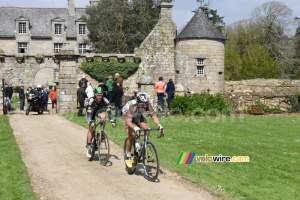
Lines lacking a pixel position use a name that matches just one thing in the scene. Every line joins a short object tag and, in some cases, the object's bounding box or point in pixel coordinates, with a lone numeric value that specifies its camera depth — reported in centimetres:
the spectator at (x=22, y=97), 2233
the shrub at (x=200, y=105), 1972
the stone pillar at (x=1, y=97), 1898
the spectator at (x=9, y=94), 2086
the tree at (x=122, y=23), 3781
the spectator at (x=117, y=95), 1831
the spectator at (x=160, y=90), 1892
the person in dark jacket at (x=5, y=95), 1995
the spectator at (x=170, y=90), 1972
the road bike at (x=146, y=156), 768
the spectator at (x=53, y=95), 2322
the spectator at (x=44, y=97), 2073
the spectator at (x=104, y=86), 1795
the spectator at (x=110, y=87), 1980
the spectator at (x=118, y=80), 1900
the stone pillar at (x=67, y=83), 2064
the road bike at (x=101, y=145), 903
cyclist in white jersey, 792
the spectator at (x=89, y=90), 1645
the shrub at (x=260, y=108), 2215
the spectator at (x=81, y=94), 1791
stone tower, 3070
